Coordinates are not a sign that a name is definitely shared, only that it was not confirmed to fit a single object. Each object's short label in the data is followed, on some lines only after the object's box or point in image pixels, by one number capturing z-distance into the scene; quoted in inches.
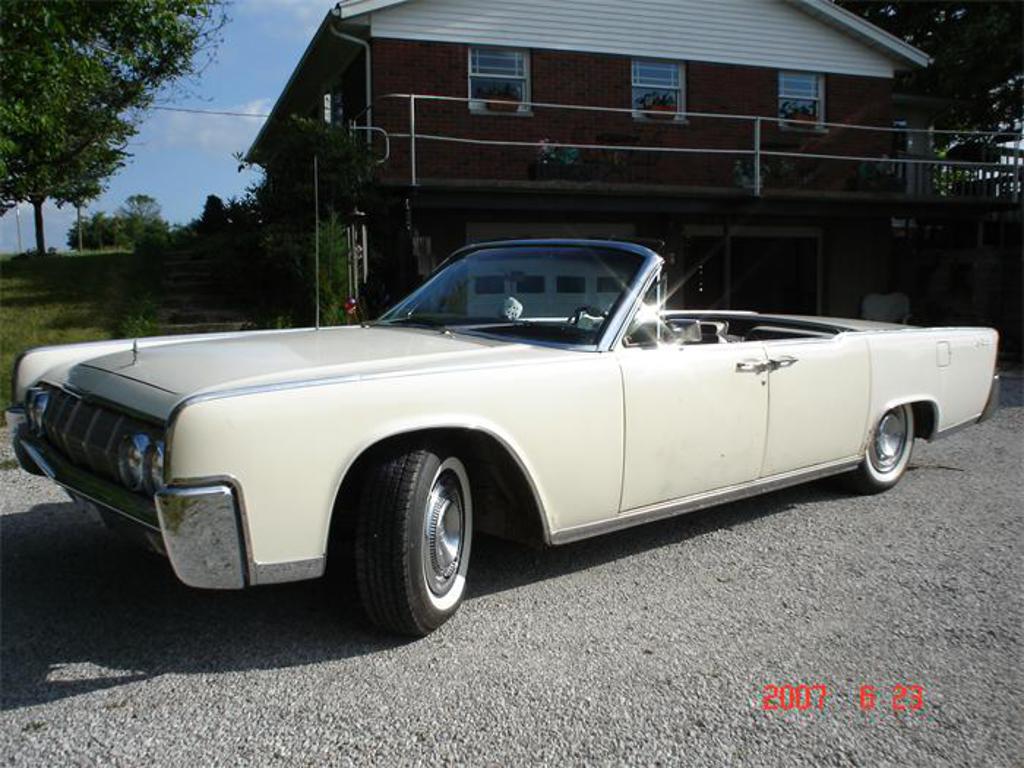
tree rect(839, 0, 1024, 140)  799.7
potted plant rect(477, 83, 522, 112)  590.2
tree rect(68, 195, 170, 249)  2578.7
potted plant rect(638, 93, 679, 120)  632.4
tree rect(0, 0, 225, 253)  344.8
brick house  561.0
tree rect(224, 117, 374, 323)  444.8
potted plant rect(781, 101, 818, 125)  681.6
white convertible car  110.4
